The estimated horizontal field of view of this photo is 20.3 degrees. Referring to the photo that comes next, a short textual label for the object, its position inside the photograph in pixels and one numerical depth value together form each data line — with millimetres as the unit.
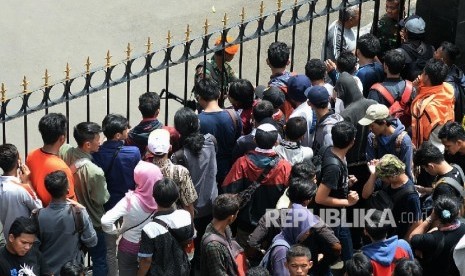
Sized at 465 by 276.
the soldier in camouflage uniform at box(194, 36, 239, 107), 12078
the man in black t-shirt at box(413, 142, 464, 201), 10523
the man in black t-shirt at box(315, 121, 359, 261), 10562
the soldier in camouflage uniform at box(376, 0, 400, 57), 13203
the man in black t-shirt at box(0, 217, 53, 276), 9414
